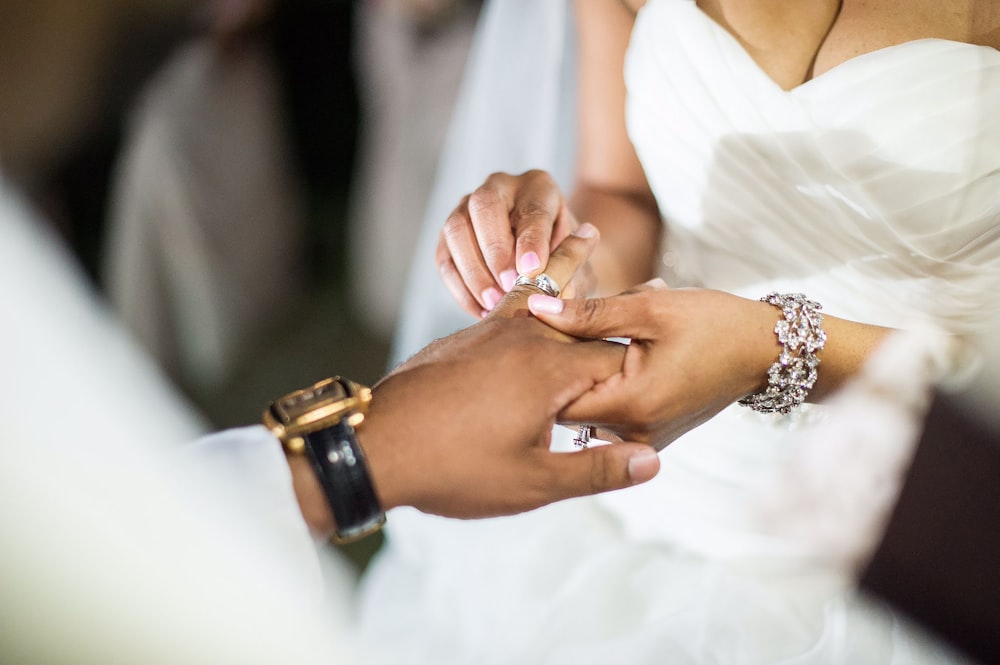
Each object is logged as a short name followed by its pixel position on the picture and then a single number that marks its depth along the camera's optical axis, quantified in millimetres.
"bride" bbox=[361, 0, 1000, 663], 663
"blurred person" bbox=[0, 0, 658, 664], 488
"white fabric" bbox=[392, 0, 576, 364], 1023
